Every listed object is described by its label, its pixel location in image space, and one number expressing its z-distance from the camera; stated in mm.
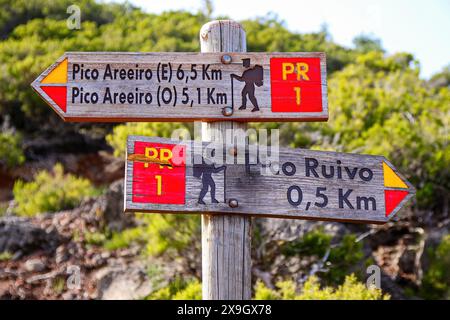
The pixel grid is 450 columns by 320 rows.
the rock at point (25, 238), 8812
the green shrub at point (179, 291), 6598
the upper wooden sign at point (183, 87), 3213
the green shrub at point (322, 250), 7934
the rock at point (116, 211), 9328
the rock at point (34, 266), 8320
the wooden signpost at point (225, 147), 3072
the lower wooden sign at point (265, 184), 3037
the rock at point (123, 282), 7633
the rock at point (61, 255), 8617
